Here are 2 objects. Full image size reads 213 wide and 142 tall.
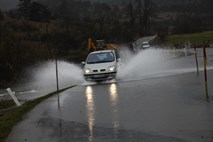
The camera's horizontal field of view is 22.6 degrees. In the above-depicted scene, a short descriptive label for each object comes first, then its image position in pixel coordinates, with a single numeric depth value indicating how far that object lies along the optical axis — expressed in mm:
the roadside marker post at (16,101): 19884
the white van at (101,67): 27391
